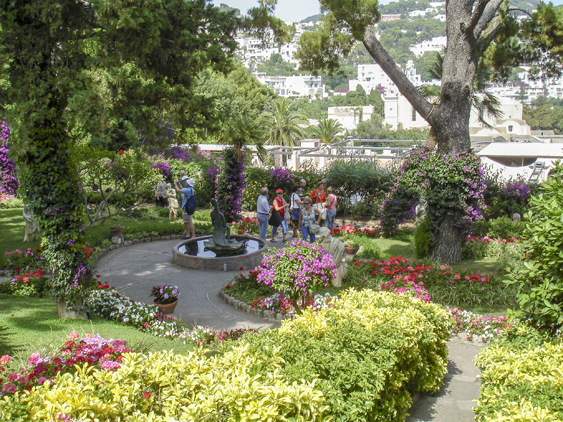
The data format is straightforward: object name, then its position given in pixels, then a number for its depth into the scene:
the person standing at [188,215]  12.02
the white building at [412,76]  180.90
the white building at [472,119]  62.34
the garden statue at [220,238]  10.86
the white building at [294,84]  179.38
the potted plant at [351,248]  10.91
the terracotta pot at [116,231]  12.15
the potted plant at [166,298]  7.54
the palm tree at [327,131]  46.62
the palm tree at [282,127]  38.84
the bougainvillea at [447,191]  10.02
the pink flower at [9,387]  3.66
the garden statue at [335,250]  8.59
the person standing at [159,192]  16.47
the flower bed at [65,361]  3.94
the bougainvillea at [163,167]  18.83
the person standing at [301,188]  12.59
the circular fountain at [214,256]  10.18
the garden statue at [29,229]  11.32
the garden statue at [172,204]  14.75
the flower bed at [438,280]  7.89
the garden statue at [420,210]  12.15
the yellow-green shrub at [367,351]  3.82
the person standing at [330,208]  12.48
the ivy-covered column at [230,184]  14.19
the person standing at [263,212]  11.81
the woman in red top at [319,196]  12.80
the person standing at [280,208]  12.10
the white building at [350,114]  91.58
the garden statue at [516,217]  12.60
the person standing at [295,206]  12.36
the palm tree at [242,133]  13.66
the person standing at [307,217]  11.09
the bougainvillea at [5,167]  13.25
